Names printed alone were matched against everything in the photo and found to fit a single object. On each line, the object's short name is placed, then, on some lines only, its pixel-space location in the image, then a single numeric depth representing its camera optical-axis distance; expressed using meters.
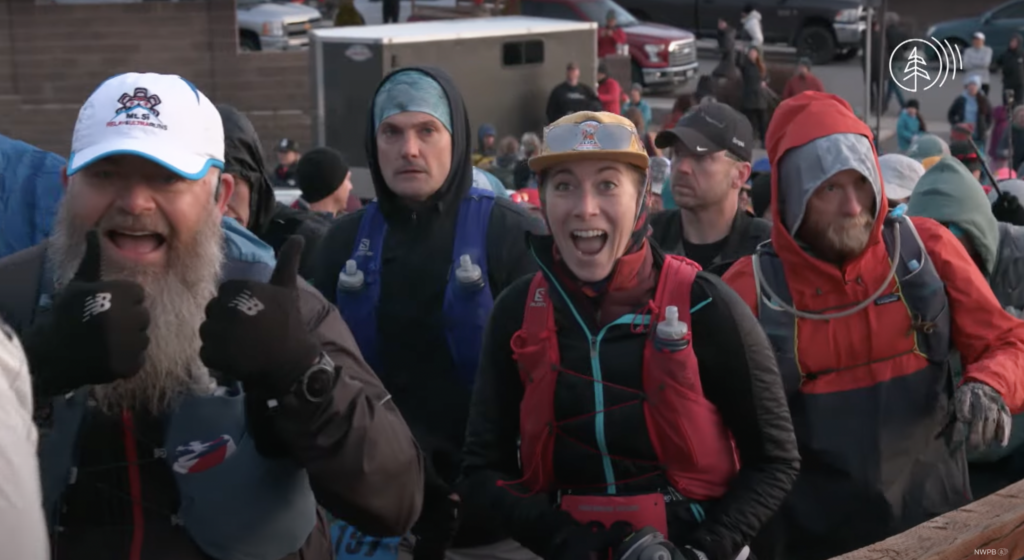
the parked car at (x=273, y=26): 27.95
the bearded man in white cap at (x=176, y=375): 2.45
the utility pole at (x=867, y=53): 14.74
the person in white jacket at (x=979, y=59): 23.22
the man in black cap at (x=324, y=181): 7.38
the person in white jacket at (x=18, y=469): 1.68
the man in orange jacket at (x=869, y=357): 3.98
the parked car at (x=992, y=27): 28.05
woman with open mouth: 3.21
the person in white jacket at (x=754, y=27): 26.72
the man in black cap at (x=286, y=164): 15.46
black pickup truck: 30.42
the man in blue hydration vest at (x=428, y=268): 4.24
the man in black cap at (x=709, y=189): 5.41
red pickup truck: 26.97
